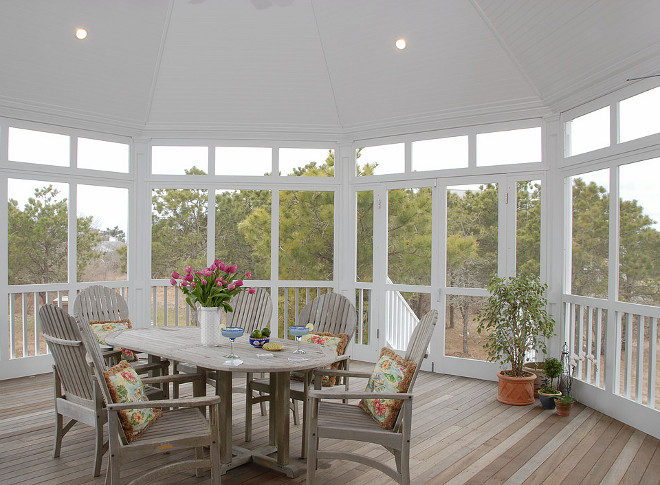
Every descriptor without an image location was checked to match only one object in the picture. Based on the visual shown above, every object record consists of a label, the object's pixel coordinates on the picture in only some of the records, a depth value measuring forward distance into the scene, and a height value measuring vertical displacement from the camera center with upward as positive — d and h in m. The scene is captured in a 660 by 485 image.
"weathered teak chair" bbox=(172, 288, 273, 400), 4.86 -0.71
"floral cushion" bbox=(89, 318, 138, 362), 4.34 -0.83
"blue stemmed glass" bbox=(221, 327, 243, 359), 3.27 -0.61
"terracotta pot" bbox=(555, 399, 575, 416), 4.49 -1.46
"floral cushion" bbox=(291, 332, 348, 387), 3.94 -0.84
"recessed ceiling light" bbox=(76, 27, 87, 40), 5.07 +1.97
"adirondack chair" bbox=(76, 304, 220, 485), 2.54 -1.04
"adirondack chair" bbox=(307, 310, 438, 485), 2.78 -1.06
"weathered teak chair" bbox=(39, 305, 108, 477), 3.03 -0.85
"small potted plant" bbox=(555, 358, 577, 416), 4.49 -1.44
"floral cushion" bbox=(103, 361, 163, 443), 2.64 -0.86
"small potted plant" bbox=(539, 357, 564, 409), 4.69 -1.37
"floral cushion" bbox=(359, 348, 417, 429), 2.93 -0.86
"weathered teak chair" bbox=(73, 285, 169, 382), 4.71 -0.65
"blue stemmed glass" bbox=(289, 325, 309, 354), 3.38 -0.62
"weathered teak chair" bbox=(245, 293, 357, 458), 4.44 -0.70
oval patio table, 3.06 -0.78
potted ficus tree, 4.82 -0.84
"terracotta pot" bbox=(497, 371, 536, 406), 4.81 -1.41
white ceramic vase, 3.65 -0.63
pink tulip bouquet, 3.63 -0.35
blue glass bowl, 3.57 -0.73
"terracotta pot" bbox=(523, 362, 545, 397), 5.09 -1.31
